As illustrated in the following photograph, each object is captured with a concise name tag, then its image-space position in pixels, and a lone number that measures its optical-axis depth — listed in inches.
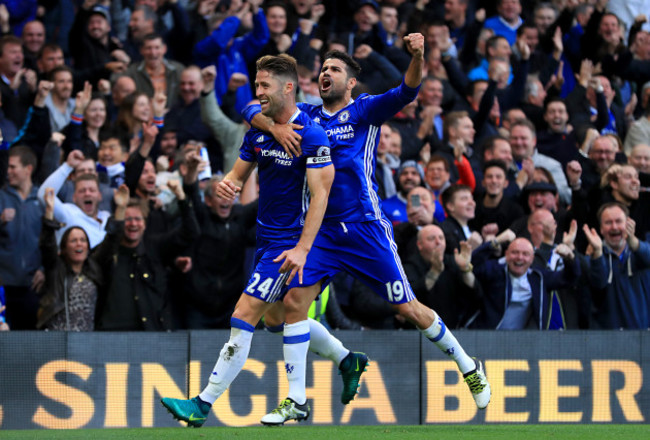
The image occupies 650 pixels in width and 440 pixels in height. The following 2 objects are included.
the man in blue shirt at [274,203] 562.6
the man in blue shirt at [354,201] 603.2
